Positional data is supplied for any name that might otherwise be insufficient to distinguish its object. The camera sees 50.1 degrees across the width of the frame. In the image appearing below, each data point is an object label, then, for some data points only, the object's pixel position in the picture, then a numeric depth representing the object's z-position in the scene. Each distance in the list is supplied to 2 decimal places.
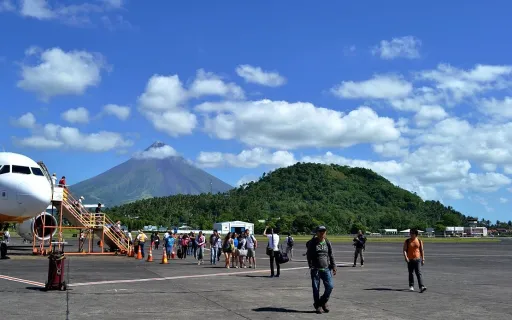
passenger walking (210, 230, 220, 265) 26.89
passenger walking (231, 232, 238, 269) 24.38
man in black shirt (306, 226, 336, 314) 11.56
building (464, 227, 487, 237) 158.38
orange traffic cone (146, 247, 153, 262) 28.92
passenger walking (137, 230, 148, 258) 32.38
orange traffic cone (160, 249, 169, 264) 27.69
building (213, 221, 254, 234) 104.03
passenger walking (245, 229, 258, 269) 24.06
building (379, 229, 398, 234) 169.93
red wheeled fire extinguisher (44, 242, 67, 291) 14.61
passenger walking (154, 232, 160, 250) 41.37
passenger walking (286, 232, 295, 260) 29.18
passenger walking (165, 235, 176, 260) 31.58
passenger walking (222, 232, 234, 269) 24.27
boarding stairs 33.97
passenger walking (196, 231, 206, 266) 27.25
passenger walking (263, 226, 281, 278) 19.83
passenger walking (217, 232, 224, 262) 27.02
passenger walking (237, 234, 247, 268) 23.98
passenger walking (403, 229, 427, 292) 15.87
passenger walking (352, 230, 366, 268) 24.81
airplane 26.50
